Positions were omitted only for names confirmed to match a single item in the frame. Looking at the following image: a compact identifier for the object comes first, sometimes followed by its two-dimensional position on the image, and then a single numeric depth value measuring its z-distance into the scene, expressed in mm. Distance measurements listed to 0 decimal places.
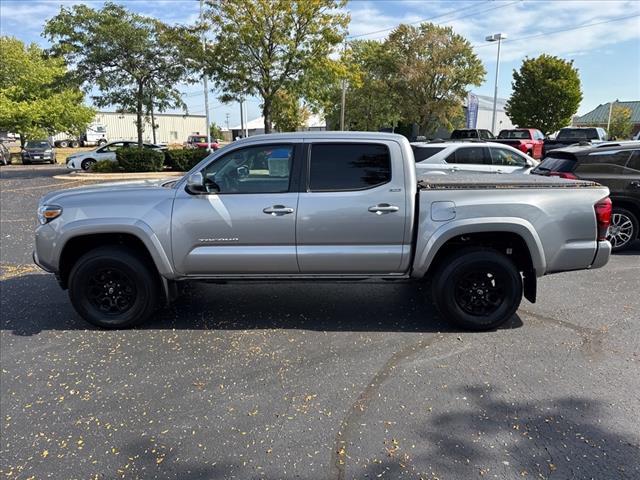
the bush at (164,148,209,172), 21422
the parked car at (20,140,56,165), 32844
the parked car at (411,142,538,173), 10781
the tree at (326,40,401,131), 31316
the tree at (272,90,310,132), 19266
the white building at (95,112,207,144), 77438
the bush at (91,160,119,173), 21219
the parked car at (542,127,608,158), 19828
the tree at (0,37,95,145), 35469
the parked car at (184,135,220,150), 57328
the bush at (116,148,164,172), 20438
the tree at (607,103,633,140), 58438
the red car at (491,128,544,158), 20750
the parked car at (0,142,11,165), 33250
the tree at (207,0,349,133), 16906
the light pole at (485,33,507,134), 31219
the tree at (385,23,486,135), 29469
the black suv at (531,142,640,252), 7480
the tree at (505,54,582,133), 35469
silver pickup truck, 4395
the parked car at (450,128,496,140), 24656
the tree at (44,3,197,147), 19359
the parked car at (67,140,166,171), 24091
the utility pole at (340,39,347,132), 19453
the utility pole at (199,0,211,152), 18375
